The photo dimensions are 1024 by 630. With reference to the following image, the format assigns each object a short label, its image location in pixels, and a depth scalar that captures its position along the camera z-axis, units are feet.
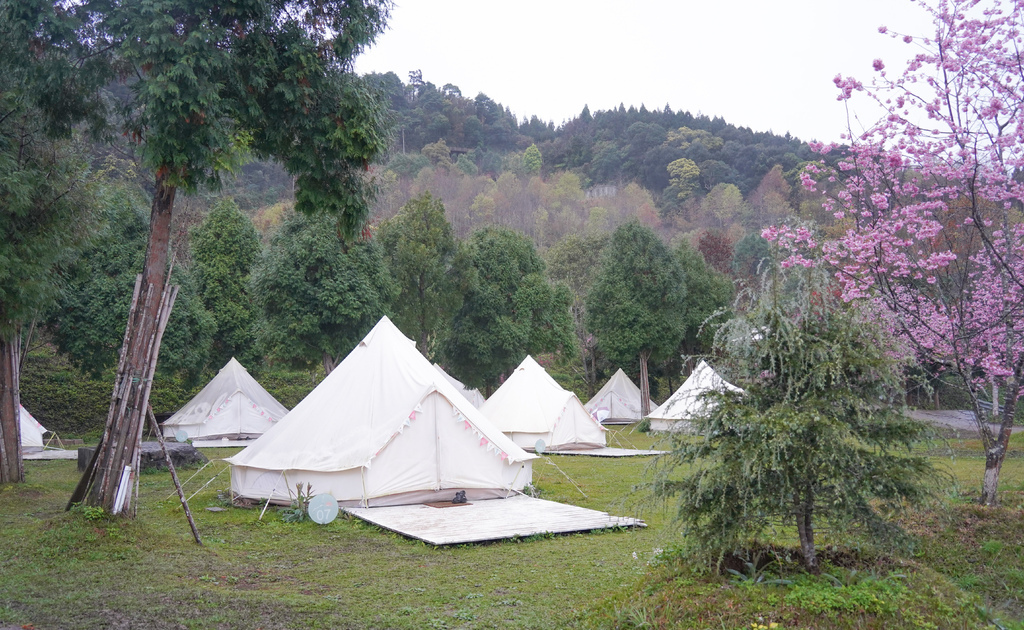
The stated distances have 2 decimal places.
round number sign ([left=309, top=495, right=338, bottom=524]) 31.78
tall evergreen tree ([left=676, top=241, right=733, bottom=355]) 101.60
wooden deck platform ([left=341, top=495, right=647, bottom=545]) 28.59
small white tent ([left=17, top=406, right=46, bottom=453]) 68.23
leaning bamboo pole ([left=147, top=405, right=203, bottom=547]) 25.88
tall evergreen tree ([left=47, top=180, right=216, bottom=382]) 69.10
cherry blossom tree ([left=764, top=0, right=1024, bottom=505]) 25.49
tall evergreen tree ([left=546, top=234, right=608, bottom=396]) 140.05
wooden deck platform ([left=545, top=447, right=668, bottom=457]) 65.21
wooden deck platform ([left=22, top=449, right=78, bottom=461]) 60.73
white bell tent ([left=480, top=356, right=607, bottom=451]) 70.85
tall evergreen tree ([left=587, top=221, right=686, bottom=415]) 93.71
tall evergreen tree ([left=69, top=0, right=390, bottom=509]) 24.02
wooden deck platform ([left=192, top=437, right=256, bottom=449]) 73.97
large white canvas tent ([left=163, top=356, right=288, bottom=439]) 77.77
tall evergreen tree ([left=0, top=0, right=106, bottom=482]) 24.95
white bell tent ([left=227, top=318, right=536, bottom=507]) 35.47
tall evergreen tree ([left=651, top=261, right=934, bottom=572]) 15.44
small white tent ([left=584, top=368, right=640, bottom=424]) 103.19
